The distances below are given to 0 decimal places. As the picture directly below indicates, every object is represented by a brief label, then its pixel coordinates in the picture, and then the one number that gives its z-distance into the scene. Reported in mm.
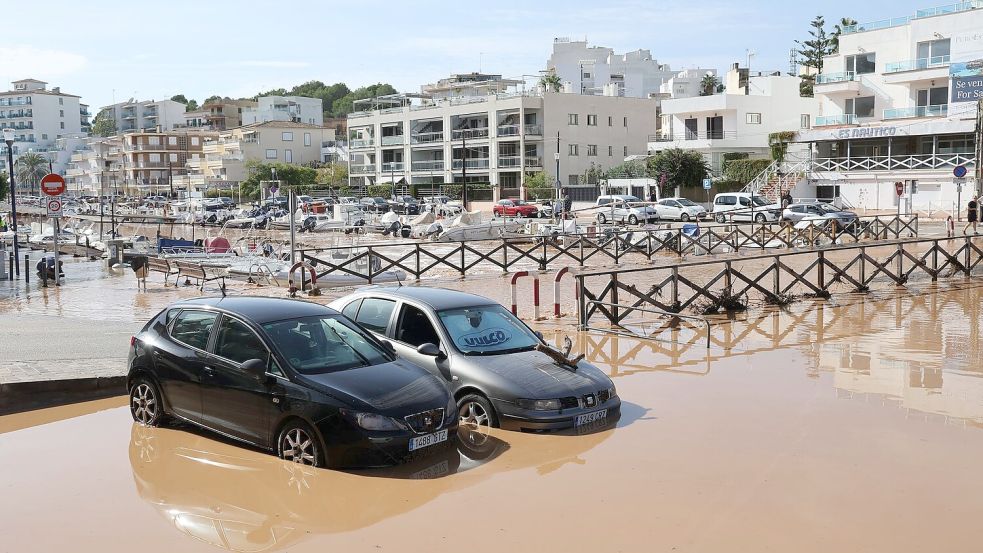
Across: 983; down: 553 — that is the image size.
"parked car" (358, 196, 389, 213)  68438
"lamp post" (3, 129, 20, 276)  28625
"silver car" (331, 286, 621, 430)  9305
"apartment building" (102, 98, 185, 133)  165375
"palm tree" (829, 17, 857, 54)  91625
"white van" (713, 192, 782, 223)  49000
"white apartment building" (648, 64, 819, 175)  72562
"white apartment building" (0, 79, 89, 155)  169375
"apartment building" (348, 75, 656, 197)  78938
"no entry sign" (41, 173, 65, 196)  22925
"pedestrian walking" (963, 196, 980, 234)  33938
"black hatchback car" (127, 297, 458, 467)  7965
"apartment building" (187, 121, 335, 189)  113125
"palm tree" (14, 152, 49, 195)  146500
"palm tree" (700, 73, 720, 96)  109994
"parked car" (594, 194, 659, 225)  51244
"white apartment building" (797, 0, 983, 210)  54562
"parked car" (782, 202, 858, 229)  43688
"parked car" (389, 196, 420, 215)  66769
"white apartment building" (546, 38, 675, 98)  111062
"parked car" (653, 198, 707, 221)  52438
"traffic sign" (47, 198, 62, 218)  23781
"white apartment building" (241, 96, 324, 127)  132625
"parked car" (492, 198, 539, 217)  60250
